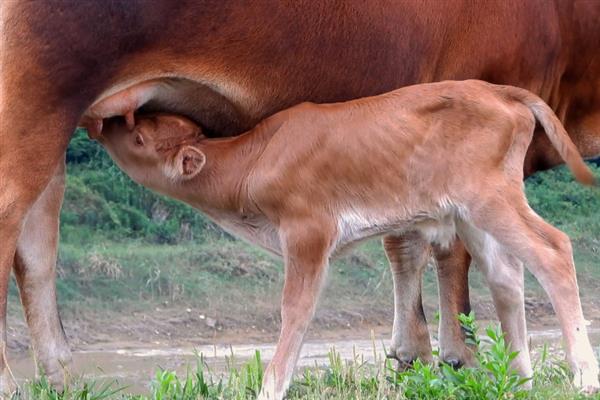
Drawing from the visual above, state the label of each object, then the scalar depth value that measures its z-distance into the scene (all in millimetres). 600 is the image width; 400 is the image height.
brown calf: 11165
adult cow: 10601
